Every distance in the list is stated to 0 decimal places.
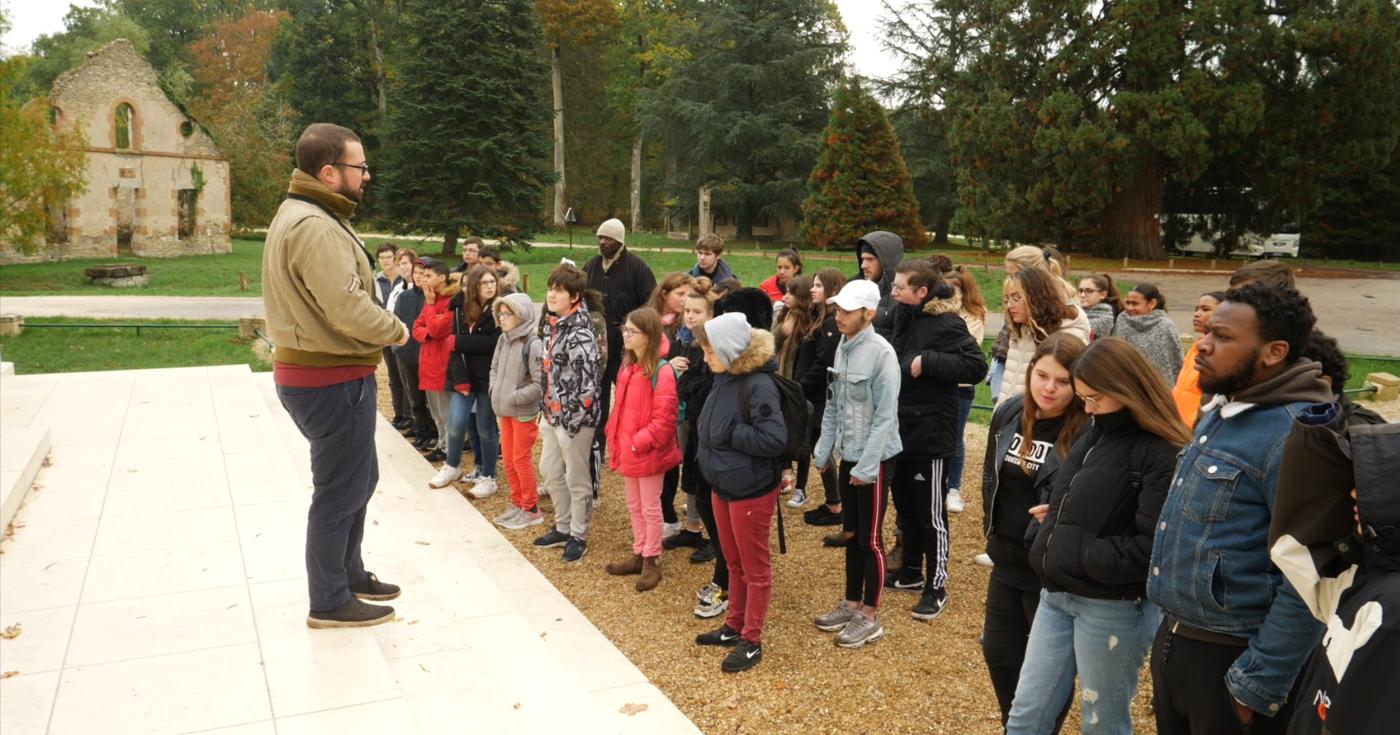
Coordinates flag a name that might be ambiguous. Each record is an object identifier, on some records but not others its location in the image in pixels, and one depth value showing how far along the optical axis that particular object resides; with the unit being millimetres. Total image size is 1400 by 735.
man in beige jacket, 3766
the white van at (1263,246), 32094
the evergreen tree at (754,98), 36906
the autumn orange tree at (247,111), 40594
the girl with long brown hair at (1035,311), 4879
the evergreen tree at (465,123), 29359
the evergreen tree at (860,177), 29734
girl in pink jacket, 5527
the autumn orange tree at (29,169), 21188
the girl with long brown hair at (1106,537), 2826
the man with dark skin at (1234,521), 2441
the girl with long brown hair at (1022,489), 3389
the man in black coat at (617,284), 7508
